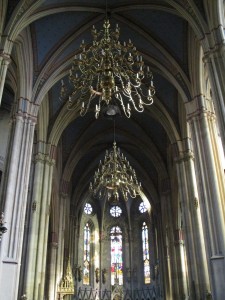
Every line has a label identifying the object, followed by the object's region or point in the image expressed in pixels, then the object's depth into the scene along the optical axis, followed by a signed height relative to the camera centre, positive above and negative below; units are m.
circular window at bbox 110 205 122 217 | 29.64 +7.22
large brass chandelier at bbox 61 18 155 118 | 9.08 +5.86
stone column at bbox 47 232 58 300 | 17.70 +1.84
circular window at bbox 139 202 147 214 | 28.86 +7.25
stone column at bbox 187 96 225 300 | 10.02 +3.46
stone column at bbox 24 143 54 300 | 13.27 +3.01
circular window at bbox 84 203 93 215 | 28.70 +7.23
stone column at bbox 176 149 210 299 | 12.91 +2.74
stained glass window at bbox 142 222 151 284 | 26.62 +3.68
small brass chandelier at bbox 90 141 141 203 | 14.00 +4.75
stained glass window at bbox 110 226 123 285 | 27.14 +3.50
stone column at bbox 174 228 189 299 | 17.77 +1.87
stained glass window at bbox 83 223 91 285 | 26.55 +3.62
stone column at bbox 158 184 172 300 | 20.72 +3.12
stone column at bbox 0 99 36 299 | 10.18 +3.31
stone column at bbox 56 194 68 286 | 18.89 +3.43
